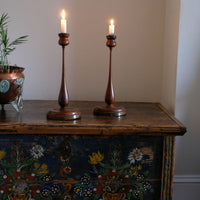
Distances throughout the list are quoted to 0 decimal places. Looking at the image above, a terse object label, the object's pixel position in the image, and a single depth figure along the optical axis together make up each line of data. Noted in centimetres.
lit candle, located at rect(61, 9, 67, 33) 113
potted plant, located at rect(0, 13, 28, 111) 121
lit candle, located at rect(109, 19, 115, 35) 122
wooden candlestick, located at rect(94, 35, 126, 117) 124
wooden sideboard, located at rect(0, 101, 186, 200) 109
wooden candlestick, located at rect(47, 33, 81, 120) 115
